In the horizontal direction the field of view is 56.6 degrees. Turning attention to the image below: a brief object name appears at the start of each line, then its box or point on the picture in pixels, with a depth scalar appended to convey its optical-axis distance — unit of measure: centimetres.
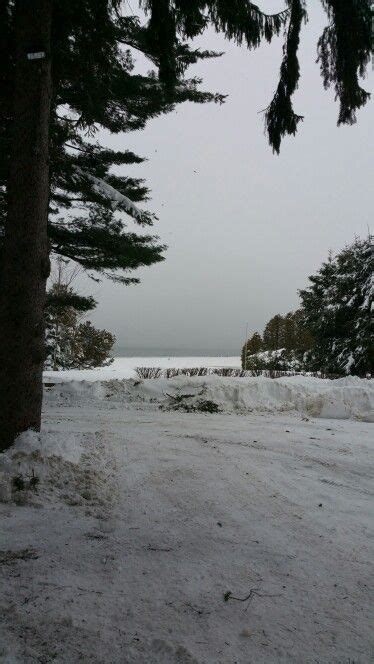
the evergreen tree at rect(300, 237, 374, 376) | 1770
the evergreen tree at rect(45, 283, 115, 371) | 2008
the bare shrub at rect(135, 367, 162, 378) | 1464
